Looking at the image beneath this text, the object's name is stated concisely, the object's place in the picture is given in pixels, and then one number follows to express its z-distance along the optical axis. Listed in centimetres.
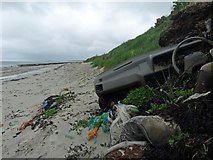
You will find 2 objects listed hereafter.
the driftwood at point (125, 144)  145
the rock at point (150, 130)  142
